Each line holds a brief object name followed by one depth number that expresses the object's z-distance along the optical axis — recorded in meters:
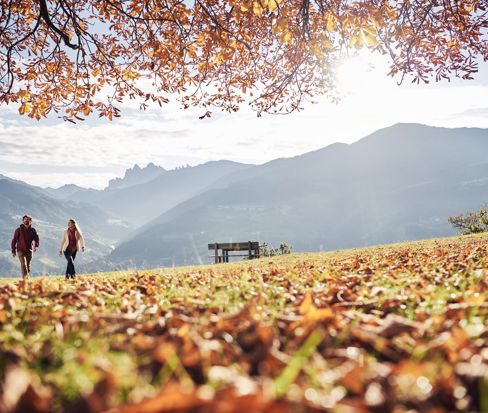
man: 14.13
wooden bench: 29.85
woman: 13.66
